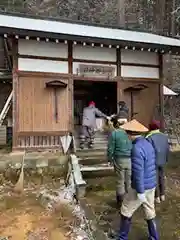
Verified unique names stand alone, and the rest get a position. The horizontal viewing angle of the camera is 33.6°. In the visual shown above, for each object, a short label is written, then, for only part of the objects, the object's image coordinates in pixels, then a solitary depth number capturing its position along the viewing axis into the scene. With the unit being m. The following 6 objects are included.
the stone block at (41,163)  8.20
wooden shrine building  9.29
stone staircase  7.94
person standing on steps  9.70
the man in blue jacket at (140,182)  3.90
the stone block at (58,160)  8.30
